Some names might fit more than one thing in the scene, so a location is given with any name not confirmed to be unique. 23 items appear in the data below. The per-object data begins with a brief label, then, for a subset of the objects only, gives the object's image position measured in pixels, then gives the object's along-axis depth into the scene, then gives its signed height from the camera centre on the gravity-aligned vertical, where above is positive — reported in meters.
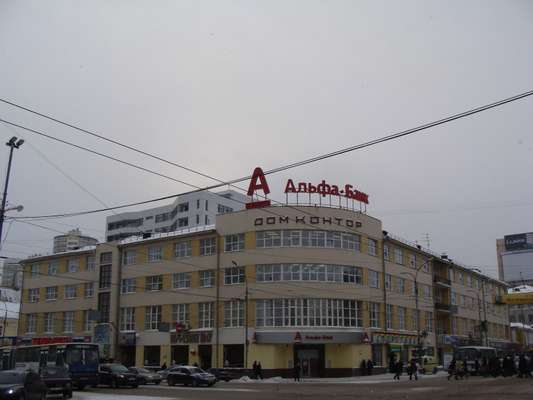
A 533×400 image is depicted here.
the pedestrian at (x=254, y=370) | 48.56 -1.94
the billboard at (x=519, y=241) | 129.00 +21.35
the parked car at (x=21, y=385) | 21.46 -1.42
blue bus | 35.44 -0.78
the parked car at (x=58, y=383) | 28.34 -1.70
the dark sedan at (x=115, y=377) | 38.72 -1.96
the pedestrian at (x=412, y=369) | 43.91 -1.60
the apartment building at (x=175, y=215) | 112.19 +24.23
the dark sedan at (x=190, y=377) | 39.81 -2.02
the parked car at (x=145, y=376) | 40.72 -2.09
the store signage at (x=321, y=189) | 53.62 +13.14
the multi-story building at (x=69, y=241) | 146.50 +25.36
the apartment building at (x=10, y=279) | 108.56 +12.16
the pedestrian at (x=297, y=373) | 46.47 -2.02
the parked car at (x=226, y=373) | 47.66 -2.17
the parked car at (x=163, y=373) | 47.28 -2.13
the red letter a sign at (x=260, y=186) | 51.81 +12.92
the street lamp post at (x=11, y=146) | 31.34 +9.93
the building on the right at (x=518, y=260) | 125.12 +16.93
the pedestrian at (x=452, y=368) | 43.56 -1.53
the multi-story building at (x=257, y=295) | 52.09 +4.52
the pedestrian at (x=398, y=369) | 45.34 -1.68
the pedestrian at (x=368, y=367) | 52.59 -1.76
